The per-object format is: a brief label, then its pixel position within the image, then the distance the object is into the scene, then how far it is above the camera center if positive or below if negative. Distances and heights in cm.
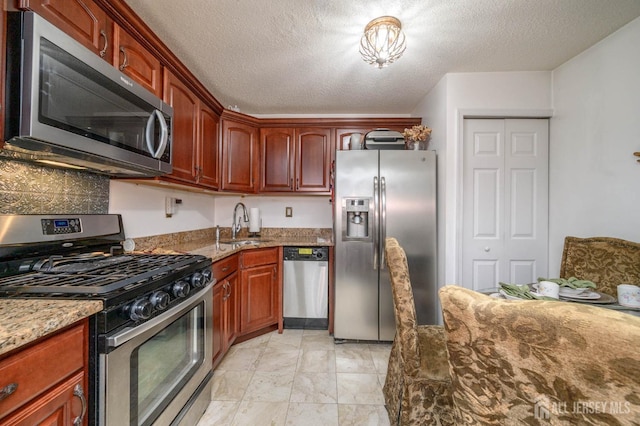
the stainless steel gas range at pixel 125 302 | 86 -37
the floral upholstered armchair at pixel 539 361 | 41 -27
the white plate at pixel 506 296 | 120 -38
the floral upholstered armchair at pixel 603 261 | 146 -27
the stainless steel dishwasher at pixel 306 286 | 255 -71
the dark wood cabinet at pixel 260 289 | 232 -71
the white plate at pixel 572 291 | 125 -37
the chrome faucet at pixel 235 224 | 297 -10
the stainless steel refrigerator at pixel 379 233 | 228 -15
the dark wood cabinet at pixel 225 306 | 187 -73
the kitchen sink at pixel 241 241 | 253 -28
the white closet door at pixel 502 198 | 218 +16
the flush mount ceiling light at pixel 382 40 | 153 +108
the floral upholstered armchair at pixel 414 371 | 122 -73
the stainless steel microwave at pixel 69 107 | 85 +43
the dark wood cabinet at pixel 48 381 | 61 -45
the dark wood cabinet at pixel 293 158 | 287 +64
